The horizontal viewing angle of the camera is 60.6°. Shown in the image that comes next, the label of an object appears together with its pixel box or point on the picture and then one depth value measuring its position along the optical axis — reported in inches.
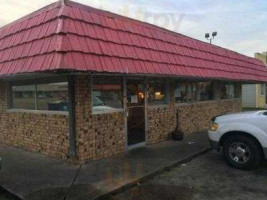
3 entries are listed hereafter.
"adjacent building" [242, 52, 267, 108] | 829.6
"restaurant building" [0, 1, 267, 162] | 200.8
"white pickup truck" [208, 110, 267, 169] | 205.0
